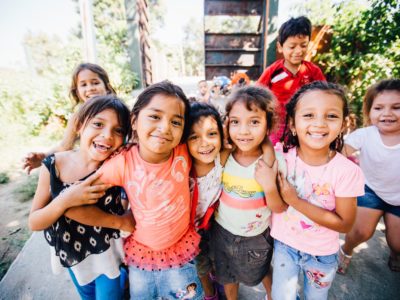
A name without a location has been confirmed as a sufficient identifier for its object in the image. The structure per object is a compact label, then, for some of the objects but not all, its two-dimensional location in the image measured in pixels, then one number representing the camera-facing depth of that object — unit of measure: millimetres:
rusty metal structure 4422
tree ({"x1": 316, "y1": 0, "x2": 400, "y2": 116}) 3268
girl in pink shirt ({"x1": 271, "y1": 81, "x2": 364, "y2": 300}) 1182
